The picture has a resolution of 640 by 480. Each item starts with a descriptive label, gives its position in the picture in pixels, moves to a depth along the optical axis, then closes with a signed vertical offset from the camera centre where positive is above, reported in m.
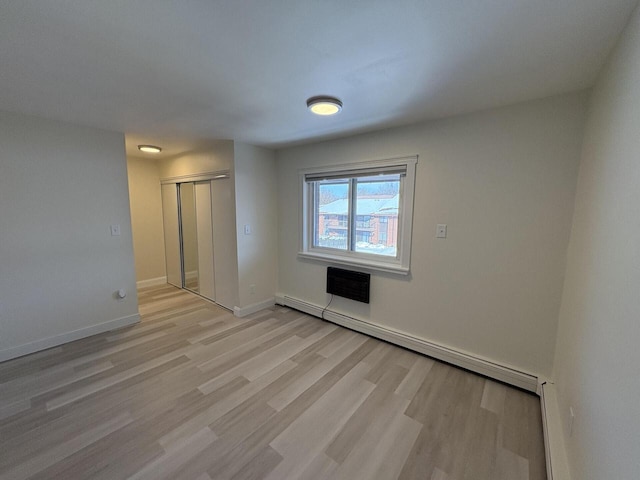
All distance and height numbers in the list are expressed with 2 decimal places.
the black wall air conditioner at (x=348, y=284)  3.01 -0.84
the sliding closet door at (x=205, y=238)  3.79 -0.42
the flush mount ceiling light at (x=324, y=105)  1.98 +0.79
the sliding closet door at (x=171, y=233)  4.44 -0.41
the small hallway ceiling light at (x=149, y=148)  3.50 +0.79
